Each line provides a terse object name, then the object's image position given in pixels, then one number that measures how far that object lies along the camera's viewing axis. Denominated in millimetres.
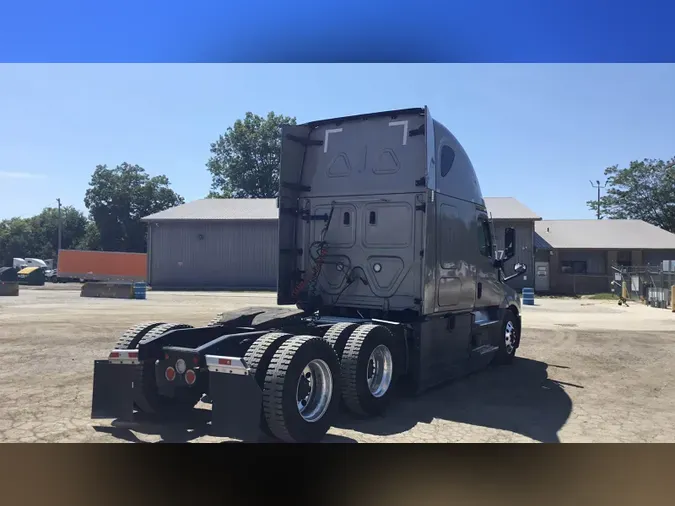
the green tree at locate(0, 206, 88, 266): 77812
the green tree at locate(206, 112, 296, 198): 66188
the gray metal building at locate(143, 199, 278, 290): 38031
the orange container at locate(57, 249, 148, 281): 43719
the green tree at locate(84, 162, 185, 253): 68625
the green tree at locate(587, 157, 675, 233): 53469
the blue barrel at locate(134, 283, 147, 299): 27344
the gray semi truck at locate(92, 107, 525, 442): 5438
